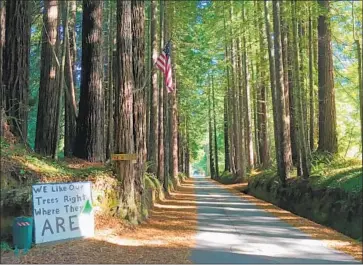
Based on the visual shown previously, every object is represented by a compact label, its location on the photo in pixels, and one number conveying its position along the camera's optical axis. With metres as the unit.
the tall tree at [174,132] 27.59
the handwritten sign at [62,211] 7.73
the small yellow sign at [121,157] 10.98
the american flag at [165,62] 14.46
